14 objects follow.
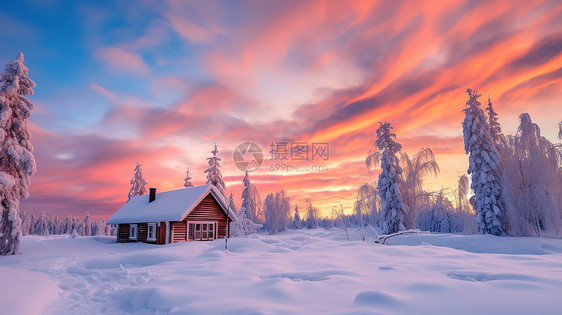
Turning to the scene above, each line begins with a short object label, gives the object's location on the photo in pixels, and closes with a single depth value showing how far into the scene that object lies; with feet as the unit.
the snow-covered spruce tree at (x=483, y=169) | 70.38
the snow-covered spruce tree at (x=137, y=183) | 148.05
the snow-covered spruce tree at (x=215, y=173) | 123.65
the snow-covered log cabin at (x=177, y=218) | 78.59
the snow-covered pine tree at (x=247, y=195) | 169.68
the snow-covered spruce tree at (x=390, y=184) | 87.86
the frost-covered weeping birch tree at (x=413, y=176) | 87.97
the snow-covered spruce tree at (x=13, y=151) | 59.36
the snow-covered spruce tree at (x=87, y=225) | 320.87
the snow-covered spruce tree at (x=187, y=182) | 156.76
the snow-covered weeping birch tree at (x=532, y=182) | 59.26
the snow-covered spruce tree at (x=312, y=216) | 312.54
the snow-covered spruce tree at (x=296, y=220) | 311.23
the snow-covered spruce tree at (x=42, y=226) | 353.72
